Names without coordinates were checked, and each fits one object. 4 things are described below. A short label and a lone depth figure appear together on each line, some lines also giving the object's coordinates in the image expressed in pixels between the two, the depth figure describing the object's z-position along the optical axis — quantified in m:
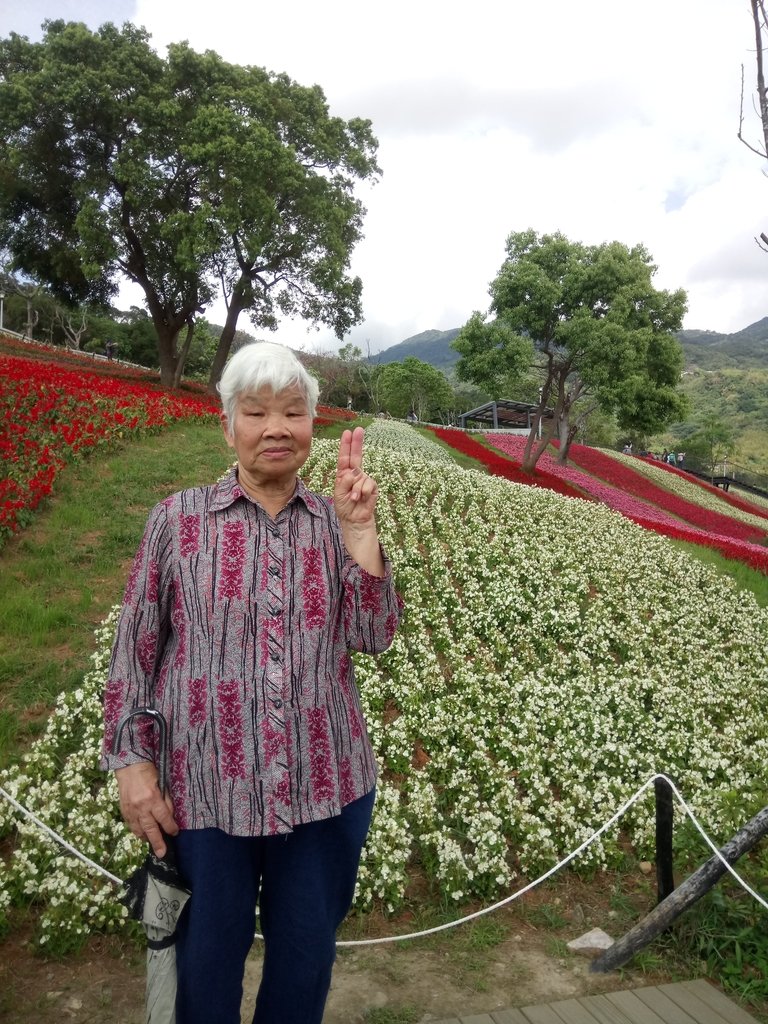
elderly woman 1.91
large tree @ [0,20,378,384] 19.22
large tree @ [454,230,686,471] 19.72
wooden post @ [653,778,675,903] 3.72
